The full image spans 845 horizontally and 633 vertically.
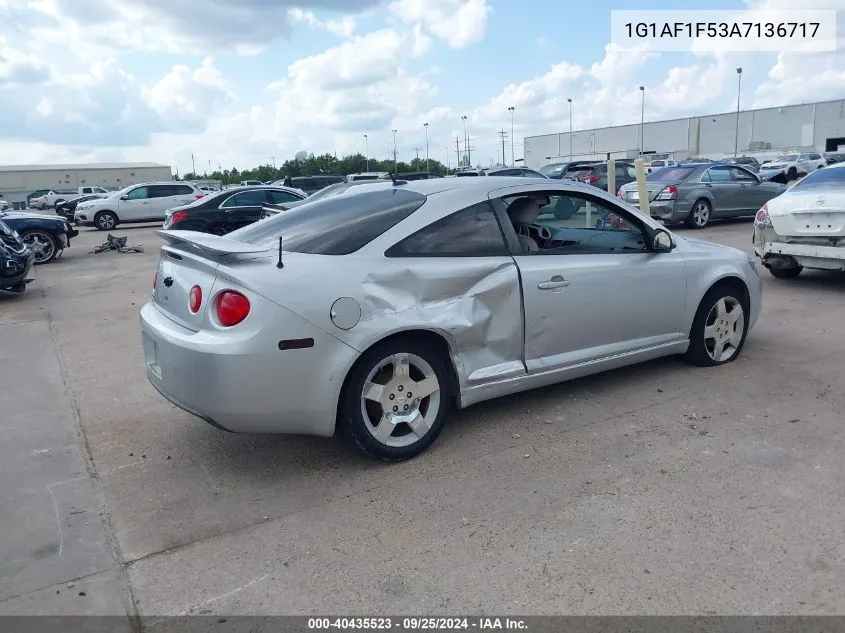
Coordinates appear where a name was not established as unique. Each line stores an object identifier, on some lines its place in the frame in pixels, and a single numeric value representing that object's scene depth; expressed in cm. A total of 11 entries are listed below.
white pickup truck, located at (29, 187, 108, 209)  5348
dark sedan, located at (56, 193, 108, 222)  3005
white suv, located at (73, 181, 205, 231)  2428
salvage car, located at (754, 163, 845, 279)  803
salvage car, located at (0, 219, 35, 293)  976
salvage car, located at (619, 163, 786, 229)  1576
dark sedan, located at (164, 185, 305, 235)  1554
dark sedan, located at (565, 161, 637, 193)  2198
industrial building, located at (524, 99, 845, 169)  7294
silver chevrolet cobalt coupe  357
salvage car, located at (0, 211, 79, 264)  1433
